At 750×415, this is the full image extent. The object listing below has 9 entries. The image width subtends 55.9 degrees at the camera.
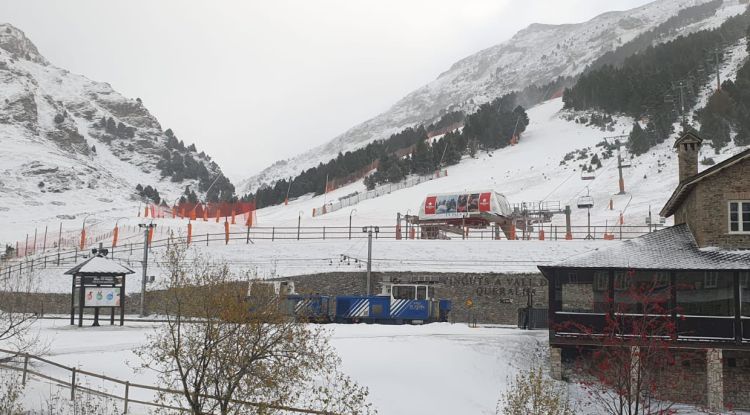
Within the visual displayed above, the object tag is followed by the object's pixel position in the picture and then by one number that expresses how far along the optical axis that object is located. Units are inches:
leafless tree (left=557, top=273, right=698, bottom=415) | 945.5
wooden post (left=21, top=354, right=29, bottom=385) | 797.2
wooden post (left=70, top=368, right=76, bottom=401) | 745.6
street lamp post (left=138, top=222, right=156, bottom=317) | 1682.2
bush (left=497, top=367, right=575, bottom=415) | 613.3
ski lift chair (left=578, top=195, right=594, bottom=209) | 2470.5
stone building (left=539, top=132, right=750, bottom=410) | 989.8
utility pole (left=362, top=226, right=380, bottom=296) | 1604.3
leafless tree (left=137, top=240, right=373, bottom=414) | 611.5
